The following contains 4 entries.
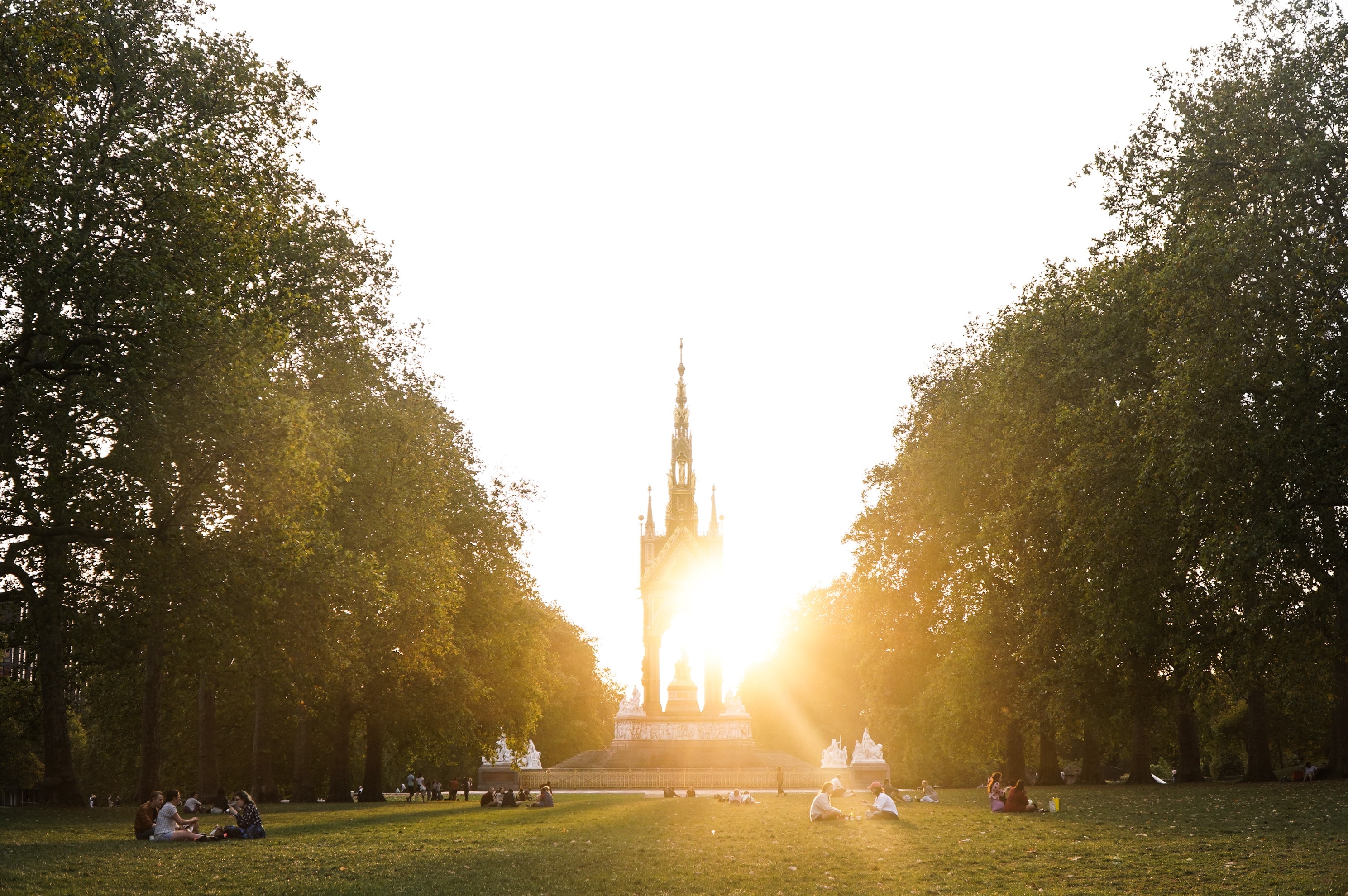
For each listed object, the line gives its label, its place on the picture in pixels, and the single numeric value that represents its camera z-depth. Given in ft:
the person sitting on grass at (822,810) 78.69
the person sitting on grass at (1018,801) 85.92
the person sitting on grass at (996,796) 88.12
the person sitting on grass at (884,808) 79.30
